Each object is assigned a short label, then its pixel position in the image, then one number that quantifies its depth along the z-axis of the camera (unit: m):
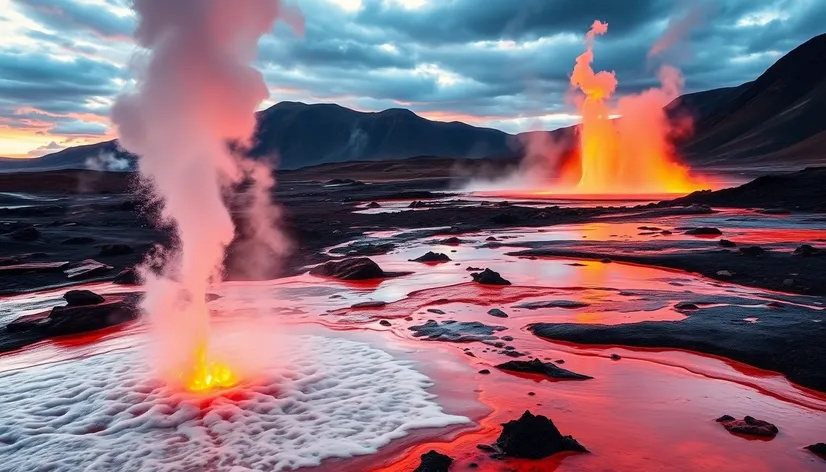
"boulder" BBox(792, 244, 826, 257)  13.87
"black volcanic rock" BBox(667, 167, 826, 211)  27.17
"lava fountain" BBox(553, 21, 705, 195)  44.25
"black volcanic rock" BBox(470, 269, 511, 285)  13.46
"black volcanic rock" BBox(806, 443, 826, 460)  5.27
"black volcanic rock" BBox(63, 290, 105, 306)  12.02
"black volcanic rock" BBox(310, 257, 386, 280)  15.02
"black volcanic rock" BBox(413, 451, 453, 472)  4.99
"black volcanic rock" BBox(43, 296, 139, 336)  10.59
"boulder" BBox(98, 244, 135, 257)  19.77
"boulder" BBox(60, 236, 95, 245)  22.20
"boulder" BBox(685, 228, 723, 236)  19.56
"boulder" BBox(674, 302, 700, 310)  10.40
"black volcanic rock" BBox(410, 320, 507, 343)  9.38
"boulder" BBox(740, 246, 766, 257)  14.63
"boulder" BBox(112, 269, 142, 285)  15.40
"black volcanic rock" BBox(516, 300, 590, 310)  11.13
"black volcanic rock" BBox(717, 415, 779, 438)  5.71
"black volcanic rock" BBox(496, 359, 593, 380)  7.45
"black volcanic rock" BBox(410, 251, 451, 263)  17.41
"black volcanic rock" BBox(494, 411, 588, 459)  5.30
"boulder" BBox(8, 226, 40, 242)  21.56
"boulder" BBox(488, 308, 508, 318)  10.67
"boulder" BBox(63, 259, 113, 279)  16.44
